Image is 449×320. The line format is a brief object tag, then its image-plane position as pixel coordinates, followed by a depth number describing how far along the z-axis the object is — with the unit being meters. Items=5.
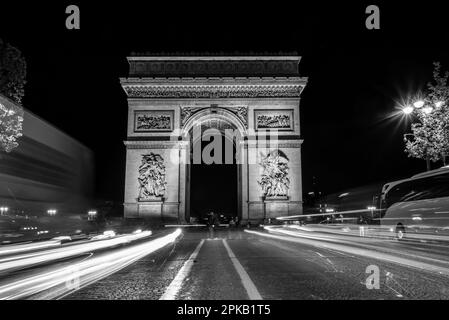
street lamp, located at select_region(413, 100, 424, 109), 17.50
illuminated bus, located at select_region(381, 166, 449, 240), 16.25
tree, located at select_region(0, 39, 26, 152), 22.75
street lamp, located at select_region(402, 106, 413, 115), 18.27
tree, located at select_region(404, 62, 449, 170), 20.97
